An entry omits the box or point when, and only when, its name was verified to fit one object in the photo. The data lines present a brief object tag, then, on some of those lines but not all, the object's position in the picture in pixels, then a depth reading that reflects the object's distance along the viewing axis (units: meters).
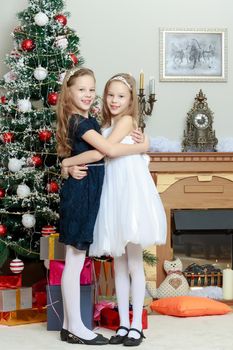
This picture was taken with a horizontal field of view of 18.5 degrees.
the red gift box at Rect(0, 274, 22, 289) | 4.37
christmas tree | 4.50
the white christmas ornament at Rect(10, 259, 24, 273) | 4.39
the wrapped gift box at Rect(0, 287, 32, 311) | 4.26
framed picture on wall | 5.37
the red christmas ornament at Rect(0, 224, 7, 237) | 4.46
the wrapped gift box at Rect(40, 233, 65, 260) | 3.97
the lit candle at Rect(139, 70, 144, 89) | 5.02
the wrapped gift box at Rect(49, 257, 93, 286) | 3.87
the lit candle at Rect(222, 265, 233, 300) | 4.95
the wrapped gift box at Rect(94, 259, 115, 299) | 4.52
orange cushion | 4.39
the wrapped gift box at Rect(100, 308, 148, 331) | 3.89
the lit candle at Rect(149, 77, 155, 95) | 5.20
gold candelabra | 5.22
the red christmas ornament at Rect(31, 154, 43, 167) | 4.49
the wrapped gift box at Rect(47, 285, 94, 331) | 3.82
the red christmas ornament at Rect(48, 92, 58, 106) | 4.50
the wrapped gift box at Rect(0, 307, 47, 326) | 4.21
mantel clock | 5.28
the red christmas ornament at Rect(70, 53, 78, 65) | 4.61
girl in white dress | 3.48
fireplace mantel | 4.92
